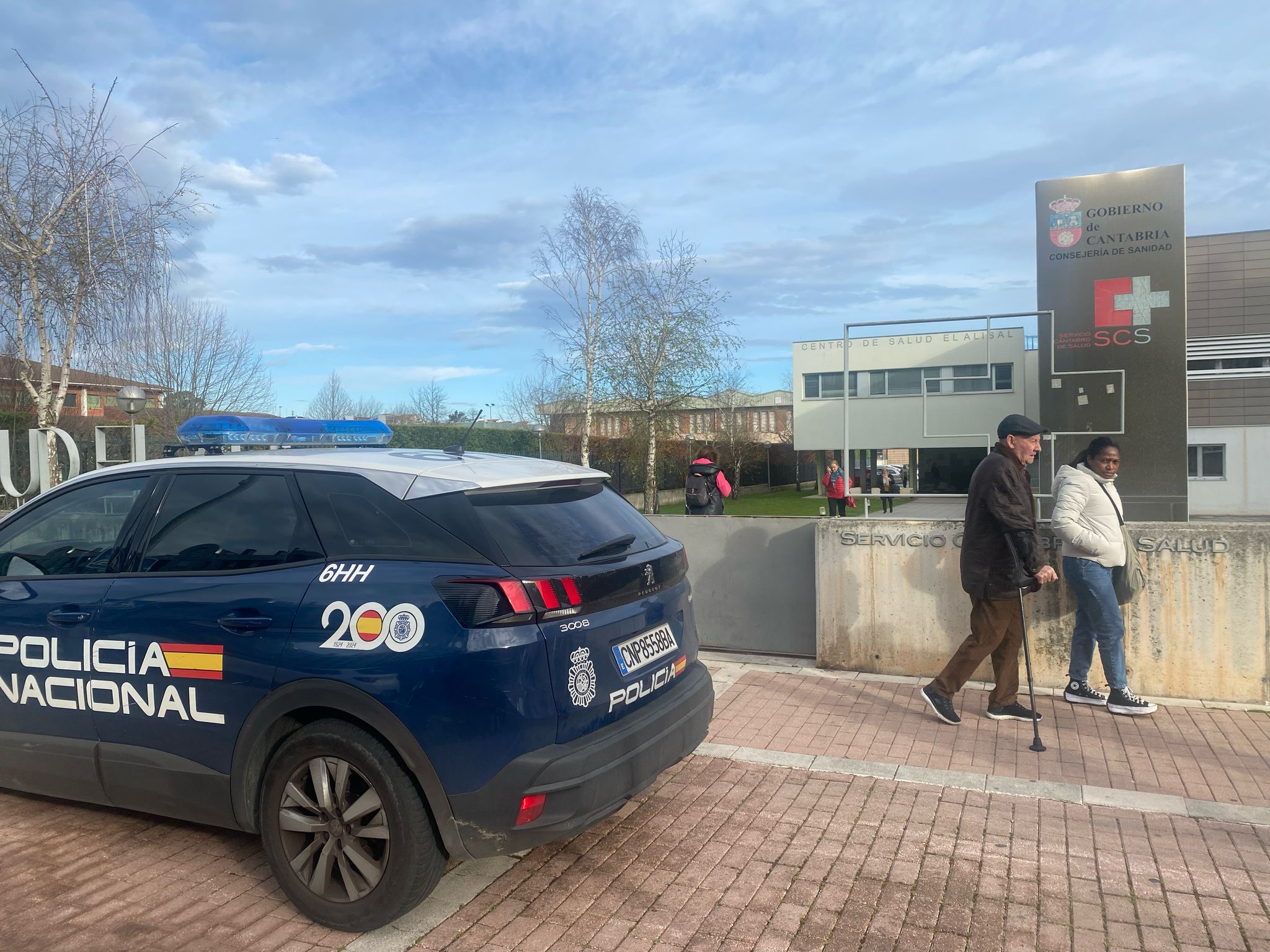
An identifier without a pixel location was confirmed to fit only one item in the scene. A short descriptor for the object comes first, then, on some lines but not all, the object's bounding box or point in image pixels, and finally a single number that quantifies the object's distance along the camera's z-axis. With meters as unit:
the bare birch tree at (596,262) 32.00
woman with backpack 10.50
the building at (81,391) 15.72
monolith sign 11.55
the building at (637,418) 32.22
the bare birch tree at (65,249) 11.66
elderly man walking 5.53
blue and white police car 3.13
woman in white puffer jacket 5.77
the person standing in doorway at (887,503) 13.31
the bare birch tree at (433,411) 39.07
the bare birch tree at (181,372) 19.50
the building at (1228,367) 15.58
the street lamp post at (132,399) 11.34
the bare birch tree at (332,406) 33.09
